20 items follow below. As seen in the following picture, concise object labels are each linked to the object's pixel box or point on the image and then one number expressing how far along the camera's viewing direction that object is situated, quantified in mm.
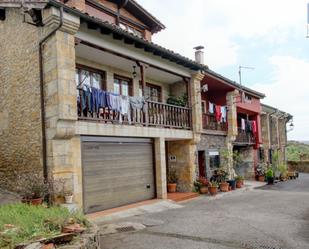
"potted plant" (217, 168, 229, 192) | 12438
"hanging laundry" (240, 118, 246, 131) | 16792
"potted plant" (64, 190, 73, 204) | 7063
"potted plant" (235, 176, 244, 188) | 13615
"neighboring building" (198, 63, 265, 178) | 13105
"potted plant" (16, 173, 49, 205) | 6668
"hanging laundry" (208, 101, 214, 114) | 13693
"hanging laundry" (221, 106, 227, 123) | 14015
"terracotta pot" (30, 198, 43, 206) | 6558
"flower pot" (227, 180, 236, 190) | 12960
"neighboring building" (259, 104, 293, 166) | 19835
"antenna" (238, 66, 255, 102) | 16295
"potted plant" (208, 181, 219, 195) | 11616
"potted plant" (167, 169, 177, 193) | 11572
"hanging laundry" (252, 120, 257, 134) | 17760
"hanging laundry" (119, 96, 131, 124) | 8685
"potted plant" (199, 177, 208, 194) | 11650
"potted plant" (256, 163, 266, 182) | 17266
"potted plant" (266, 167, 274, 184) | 16436
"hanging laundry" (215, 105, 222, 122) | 13660
